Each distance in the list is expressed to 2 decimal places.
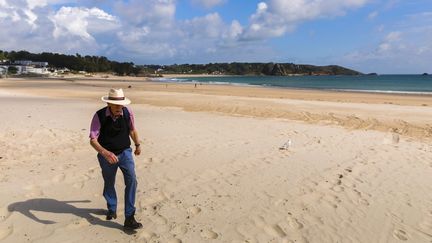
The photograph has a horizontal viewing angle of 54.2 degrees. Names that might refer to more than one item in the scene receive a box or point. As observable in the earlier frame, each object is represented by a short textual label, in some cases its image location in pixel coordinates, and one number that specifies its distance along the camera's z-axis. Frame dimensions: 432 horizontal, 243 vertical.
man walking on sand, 4.62
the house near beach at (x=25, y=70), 96.06
